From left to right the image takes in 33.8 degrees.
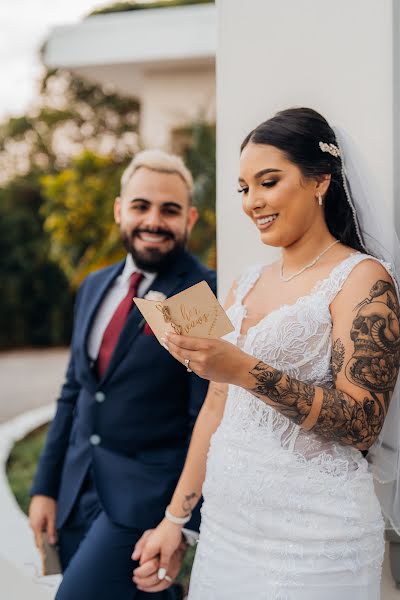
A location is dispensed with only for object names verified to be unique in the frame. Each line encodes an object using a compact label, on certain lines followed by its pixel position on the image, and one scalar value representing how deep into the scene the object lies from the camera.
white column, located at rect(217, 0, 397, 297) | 2.08
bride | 1.60
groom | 2.45
